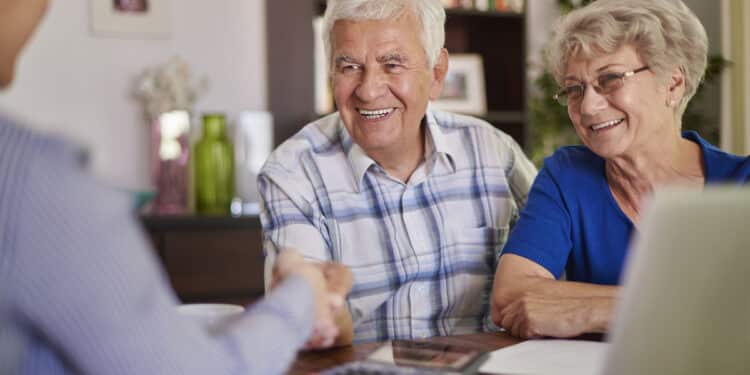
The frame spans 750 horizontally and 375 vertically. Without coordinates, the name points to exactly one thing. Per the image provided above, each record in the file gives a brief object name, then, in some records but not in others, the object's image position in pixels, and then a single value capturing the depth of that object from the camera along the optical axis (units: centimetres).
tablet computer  112
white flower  371
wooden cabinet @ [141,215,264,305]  337
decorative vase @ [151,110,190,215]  366
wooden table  132
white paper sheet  125
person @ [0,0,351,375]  70
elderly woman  186
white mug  111
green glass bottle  362
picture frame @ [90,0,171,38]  372
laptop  82
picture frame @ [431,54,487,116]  424
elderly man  199
